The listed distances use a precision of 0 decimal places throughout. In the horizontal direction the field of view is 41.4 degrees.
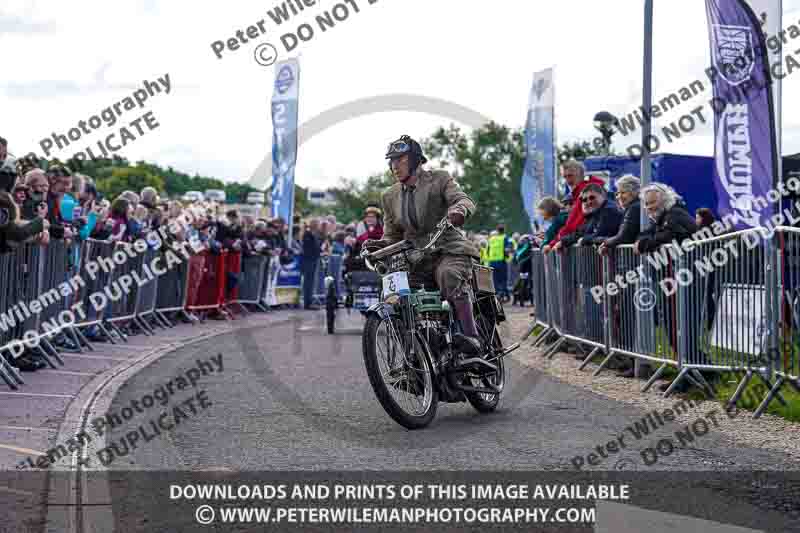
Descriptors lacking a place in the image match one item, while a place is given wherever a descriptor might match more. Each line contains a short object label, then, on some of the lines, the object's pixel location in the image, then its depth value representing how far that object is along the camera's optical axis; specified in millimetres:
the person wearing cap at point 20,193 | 10383
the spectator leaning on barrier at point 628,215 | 10867
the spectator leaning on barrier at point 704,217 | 15781
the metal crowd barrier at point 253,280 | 21766
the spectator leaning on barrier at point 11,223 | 9148
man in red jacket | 12531
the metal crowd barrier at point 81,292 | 9750
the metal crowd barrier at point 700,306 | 7953
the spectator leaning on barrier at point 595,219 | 11672
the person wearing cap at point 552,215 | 13508
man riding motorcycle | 7680
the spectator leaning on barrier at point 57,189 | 11940
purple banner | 11023
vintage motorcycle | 6957
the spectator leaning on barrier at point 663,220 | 9906
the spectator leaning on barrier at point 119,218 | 14656
